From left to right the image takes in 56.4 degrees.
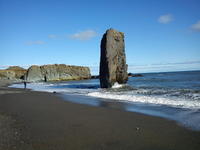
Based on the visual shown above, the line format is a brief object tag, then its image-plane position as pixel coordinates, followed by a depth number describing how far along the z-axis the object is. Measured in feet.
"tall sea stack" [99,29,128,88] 98.47
